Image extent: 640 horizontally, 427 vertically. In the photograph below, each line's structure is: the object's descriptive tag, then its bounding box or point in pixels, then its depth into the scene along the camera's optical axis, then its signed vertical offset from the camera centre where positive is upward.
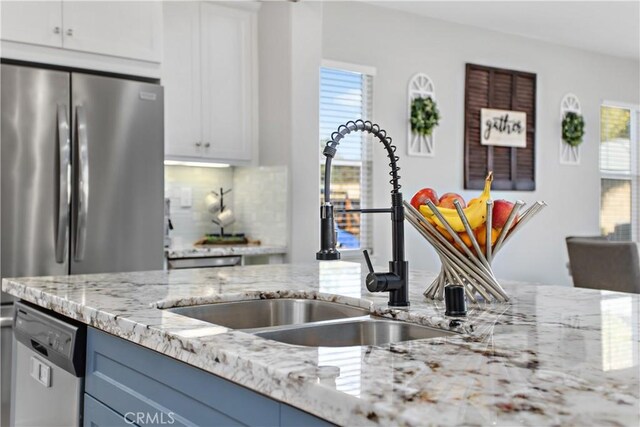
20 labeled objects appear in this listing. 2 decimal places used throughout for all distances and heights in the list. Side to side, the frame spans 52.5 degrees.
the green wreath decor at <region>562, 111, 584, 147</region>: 6.49 +0.92
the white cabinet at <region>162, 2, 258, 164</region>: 4.02 +0.89
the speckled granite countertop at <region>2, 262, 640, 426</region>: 0.76 -0.22
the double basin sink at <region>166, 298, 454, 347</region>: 1.46 -0.26
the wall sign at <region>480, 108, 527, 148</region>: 5.90 +0.86
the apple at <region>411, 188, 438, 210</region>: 1.67 +0.06
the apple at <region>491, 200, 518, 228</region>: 1.62 +0.02
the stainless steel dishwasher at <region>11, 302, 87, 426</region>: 1.65 -0.42
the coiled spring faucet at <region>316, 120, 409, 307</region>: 1.51 -0.05
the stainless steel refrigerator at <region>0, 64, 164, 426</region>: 3.11 +0.22
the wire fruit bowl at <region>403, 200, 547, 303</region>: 1.59 -0.08
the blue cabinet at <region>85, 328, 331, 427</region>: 0.99 -0.32
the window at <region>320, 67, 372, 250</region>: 4.99 +0.55
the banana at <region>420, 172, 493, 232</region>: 1.60 +0.01
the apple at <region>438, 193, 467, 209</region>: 1.66 +0.05
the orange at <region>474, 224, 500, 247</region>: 1.61 -0.04
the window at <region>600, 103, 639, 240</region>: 7.01 +0.54
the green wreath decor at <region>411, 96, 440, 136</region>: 5.39 +0.87
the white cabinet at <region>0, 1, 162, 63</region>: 3.24 +1.01
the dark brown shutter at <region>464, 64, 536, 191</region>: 5.81 +0.86
